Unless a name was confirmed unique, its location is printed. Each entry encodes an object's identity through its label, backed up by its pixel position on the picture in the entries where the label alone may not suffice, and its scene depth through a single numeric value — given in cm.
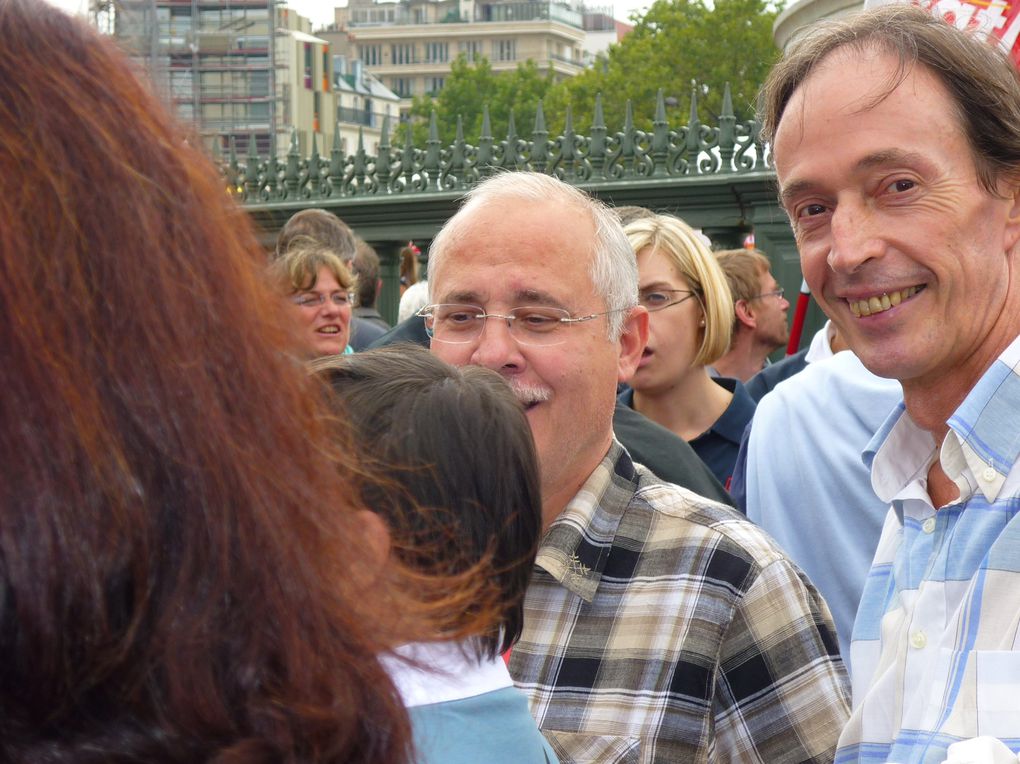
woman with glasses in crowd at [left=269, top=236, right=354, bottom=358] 567
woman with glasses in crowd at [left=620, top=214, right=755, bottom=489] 439
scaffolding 7506
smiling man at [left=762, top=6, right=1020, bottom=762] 190
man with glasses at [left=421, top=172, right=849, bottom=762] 215
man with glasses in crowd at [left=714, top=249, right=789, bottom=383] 627
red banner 364
